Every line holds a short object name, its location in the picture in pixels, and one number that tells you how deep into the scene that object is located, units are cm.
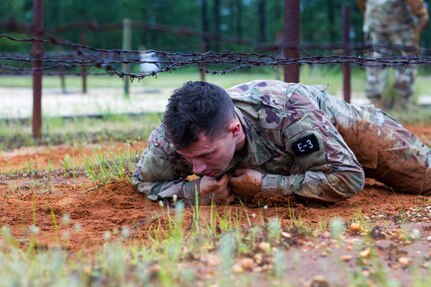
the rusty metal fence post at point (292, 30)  545
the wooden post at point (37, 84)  713
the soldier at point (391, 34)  1014
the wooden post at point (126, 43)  1389
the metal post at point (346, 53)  922
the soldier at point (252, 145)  349
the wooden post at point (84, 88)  1456
